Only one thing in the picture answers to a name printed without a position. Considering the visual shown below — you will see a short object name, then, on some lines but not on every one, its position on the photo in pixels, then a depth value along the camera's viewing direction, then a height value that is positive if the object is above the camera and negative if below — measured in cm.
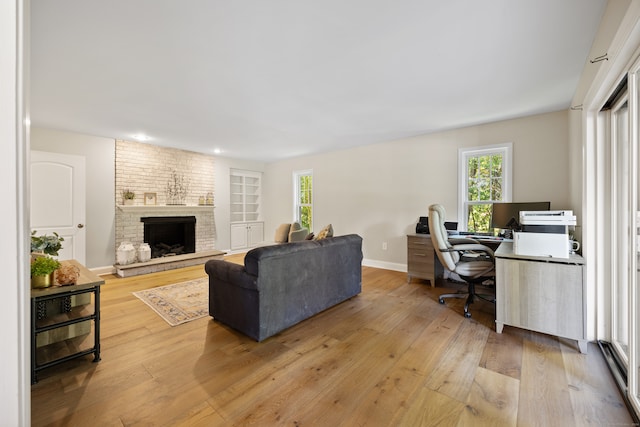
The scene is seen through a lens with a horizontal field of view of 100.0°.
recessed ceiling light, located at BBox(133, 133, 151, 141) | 448 +130
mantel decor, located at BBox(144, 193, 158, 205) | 509 +28
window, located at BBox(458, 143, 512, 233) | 379 +45
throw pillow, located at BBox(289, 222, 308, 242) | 491 -40
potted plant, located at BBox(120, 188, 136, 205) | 482 +30
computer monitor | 330 +2
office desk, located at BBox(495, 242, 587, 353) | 212 -68
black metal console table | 178 -78
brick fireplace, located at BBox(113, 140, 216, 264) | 482 +51
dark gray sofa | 231 -70
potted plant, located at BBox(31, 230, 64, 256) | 204 -25
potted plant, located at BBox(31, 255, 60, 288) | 185 -41
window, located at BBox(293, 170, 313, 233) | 636 +36
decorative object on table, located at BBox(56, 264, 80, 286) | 198 -48
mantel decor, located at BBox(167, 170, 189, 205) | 545 +49
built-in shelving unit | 671 +11
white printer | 224 -18
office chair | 290 -52
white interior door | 400 +22
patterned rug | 288 -108
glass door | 202 -11
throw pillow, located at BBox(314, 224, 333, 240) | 354 -27
